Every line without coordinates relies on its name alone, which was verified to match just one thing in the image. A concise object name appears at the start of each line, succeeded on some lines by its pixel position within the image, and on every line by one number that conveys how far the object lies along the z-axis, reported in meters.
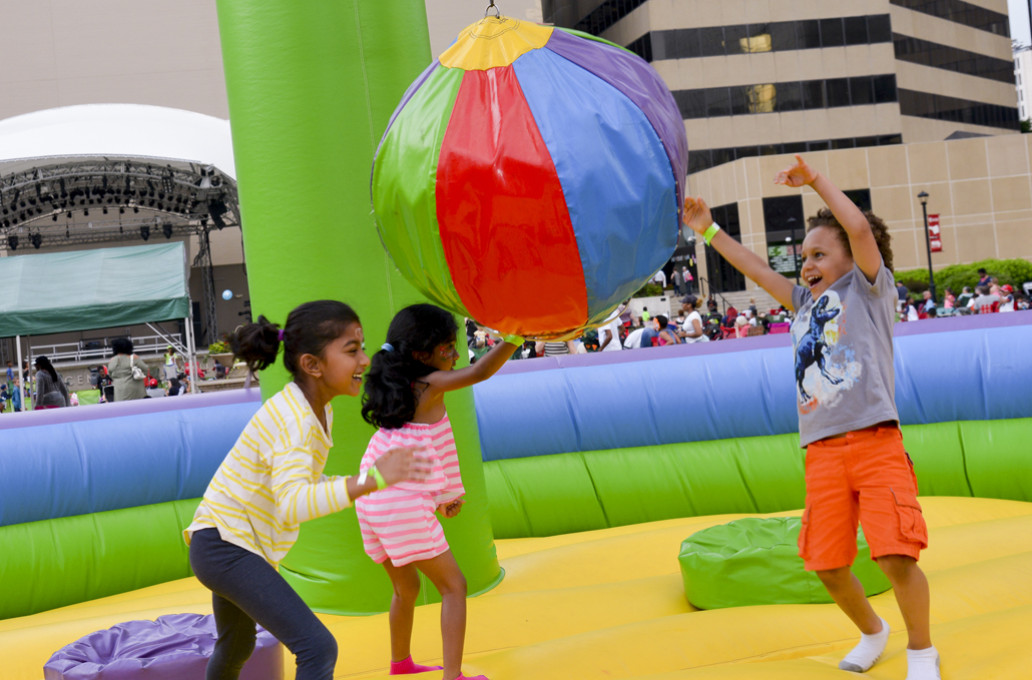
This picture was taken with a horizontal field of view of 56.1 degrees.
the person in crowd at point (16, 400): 13.70
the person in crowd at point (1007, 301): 12.59
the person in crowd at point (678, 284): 28.03
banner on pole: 29.09
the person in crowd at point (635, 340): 9.54
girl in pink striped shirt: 2.61
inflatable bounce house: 2.25
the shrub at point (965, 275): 26.70
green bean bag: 2.93
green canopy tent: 11.41
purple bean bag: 2.46
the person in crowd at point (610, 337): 10.20
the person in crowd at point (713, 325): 12.45
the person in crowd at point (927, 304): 14.06
